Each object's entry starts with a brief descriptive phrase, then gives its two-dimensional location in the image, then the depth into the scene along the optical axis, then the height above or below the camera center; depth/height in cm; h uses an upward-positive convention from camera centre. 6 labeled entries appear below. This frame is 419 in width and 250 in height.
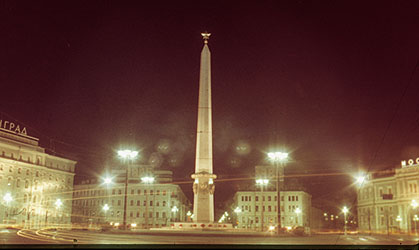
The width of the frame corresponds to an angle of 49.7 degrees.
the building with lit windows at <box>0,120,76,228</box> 7850 +562
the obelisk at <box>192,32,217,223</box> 4081 +393
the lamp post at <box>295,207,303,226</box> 10225 +72
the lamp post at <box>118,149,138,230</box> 4300 +546
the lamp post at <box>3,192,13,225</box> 7470 +4
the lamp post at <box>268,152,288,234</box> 3862 +489
